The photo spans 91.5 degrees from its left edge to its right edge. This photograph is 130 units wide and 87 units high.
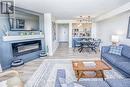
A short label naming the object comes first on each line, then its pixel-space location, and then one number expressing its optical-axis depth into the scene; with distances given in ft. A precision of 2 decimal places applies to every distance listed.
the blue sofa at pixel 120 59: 5.45
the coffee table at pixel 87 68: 5.32
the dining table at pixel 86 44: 12.95
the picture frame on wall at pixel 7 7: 6.98
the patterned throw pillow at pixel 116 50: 7.67
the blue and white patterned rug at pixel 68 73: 5.74
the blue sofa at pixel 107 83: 3.50
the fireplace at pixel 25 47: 8.24
